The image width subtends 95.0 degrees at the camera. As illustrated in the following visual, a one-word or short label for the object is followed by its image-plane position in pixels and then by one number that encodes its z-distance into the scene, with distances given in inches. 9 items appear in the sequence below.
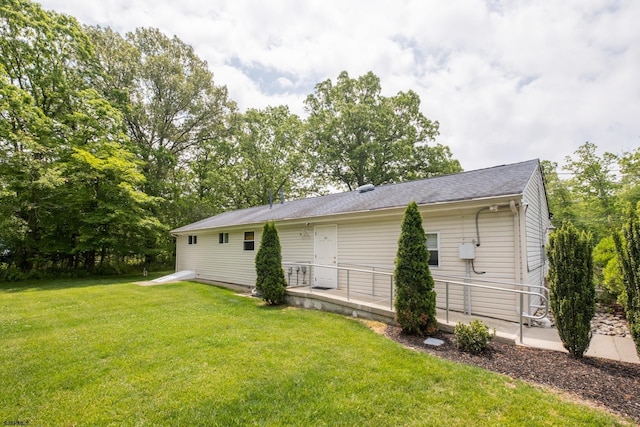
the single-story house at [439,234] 236.7
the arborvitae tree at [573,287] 156.3
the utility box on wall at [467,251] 245.6
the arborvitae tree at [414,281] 203.9
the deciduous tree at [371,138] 924.6
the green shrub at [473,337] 175.0
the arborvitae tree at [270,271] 318.7
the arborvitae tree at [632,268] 135.3
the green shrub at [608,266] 286.8
